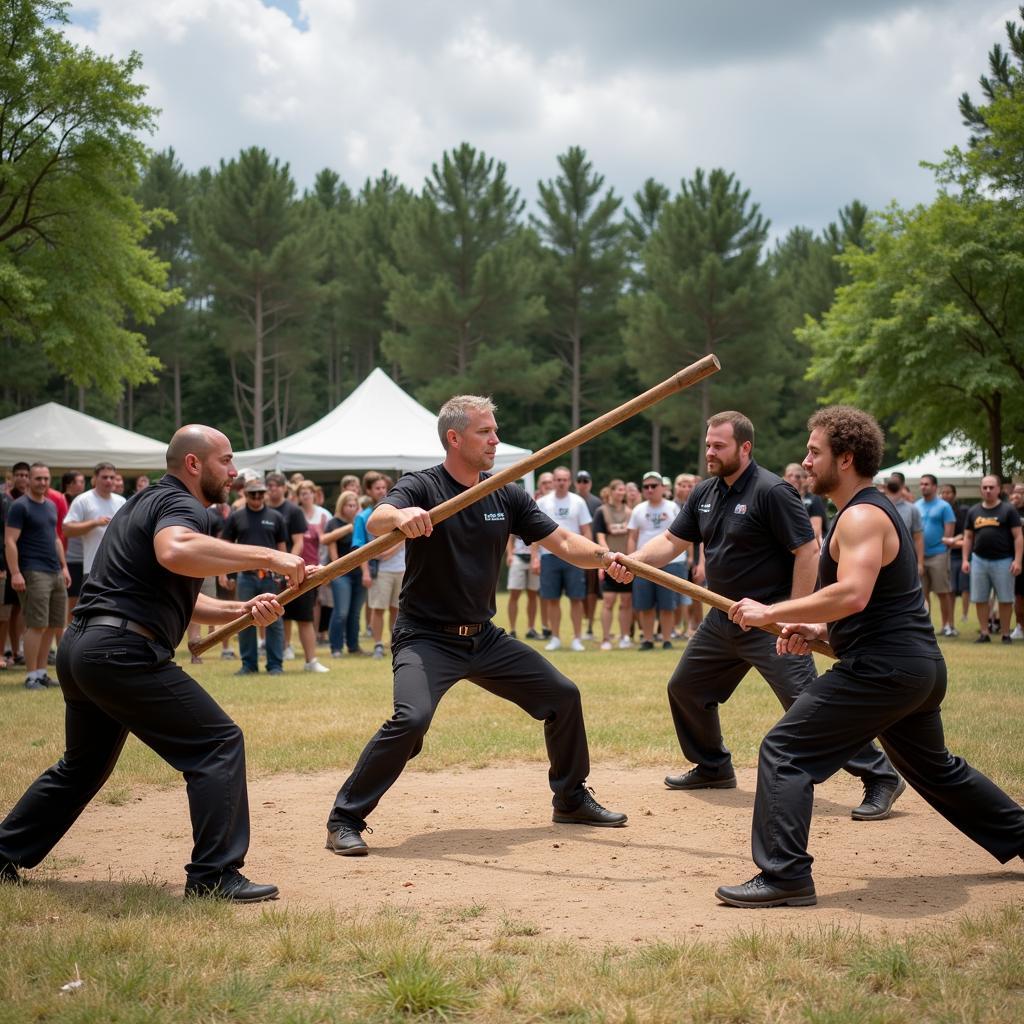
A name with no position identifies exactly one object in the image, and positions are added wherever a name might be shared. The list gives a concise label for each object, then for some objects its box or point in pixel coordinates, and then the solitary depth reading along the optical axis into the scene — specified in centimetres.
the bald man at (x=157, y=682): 477
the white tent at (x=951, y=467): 2989
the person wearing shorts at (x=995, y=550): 1476
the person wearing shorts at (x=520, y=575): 1574
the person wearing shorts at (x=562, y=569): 1482
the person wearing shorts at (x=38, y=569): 1158
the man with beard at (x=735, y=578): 656
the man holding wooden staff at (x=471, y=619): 606
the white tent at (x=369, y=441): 2319
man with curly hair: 475
